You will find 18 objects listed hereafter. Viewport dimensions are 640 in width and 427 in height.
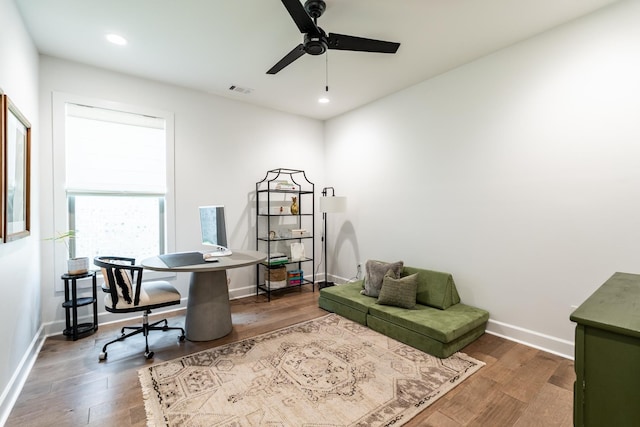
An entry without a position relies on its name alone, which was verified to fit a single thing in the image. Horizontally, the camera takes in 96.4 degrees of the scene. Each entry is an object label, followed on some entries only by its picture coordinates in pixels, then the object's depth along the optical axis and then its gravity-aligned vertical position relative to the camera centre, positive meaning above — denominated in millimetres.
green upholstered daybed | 2559 -1044
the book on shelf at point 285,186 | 4316 +409
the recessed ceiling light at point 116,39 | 2592 +1612
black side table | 2773 -933
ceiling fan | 1927 +1257
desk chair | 2398 -727
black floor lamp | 4293 +114
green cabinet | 912 -530
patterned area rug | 1791 -1273
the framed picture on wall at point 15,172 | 1803 +312
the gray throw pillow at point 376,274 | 3404 -761
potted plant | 2797 -478
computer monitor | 2793 -153
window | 3066 +425
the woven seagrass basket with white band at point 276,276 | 4195 -953
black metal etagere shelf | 4289 -204
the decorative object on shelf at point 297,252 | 4461 -624
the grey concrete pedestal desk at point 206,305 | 2809 -915
